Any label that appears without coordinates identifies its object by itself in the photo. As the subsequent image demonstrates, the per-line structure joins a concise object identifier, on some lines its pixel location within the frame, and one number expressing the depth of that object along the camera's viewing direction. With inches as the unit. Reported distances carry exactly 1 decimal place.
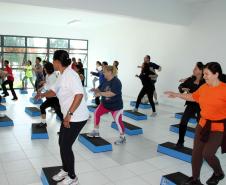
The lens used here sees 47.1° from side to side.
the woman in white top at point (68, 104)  102.2
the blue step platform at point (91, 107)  297.2
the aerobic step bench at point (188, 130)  216.2
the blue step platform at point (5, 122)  218.2
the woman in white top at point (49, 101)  191.2
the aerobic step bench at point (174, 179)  118.0
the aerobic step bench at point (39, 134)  188.7
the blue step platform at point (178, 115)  282.9
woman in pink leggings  169.8
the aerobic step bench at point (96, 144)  166.4
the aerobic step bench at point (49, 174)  113.7
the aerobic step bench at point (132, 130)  211.5
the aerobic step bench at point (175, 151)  159.2
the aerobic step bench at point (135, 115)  267.5
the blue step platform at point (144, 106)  331.3
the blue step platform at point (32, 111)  265.0
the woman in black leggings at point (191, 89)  159.5
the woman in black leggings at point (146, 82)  276.7
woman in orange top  105.7
